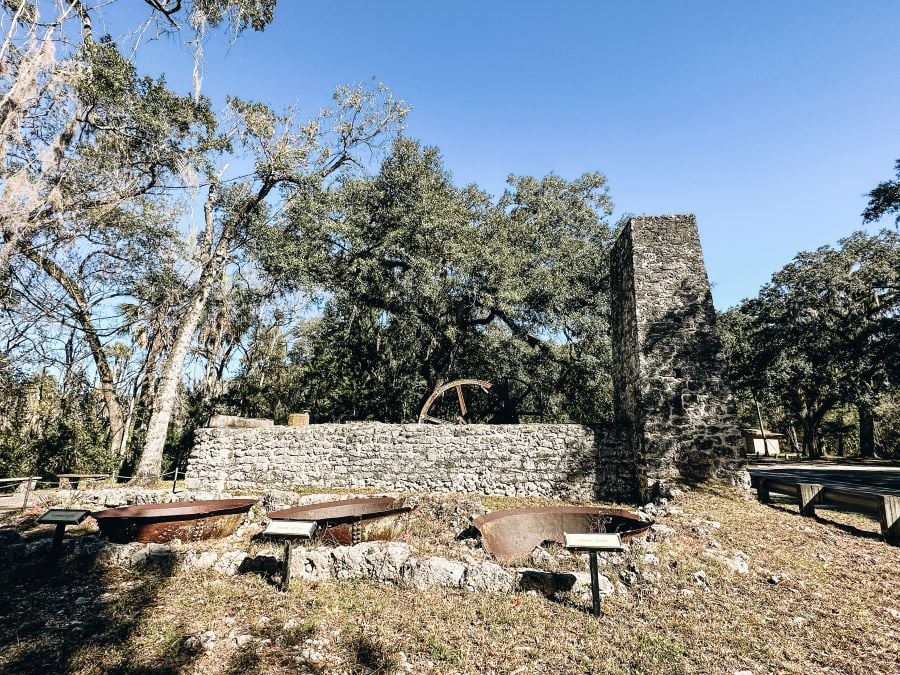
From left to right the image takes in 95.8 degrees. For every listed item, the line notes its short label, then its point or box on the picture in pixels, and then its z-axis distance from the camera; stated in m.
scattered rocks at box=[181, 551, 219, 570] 4.84
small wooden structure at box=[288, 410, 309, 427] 11.88
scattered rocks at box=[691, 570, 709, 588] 4.24
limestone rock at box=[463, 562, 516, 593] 4.20
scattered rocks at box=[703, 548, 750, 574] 4.66
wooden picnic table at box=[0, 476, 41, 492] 10.32
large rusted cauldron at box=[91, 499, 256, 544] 5.61
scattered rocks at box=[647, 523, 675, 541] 5.40
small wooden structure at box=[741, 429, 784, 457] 23.68
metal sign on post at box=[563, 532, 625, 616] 3.60
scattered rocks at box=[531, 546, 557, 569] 4.63
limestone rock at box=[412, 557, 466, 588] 4.32
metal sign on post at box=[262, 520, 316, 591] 4.10
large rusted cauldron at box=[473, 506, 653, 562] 5.18
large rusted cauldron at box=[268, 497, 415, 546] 5.39
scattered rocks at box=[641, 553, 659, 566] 4.58
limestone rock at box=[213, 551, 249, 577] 4.73
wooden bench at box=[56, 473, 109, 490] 10.52
